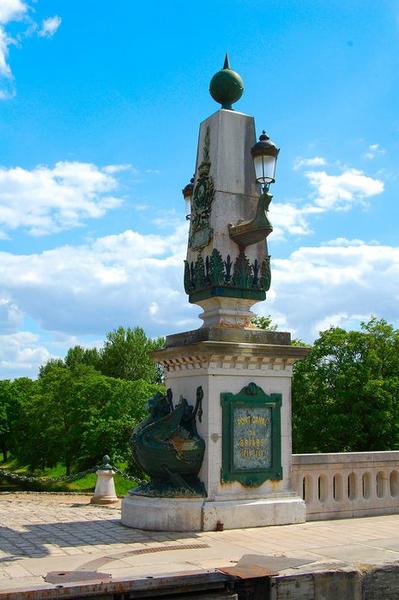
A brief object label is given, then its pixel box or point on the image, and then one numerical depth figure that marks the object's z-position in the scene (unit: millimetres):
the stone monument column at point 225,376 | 9914
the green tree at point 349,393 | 27625
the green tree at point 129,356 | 53750
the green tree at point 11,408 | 49094
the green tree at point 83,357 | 59038
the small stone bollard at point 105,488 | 14641
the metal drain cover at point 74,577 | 6465
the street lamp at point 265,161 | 10453
